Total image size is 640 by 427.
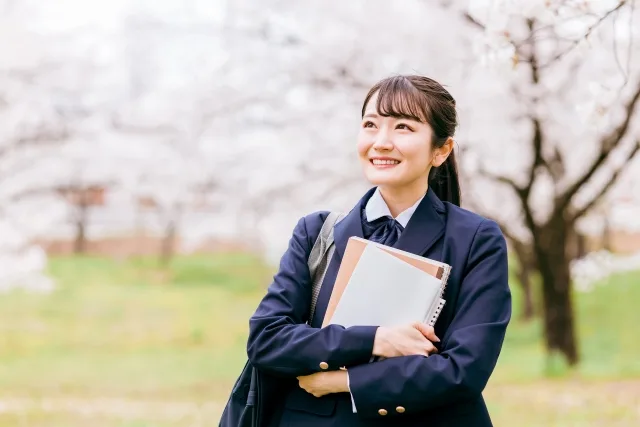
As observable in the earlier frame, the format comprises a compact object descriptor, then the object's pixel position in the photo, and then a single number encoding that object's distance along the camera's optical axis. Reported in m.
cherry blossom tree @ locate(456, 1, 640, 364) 5.74
